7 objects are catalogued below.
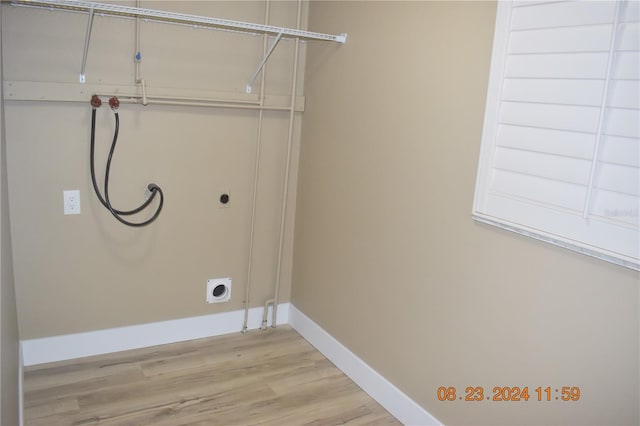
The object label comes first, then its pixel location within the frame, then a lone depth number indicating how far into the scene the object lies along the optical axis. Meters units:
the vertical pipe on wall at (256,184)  2.94
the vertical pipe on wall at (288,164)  3.07
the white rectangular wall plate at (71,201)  2.63
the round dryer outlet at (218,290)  3.14
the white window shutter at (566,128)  1.53
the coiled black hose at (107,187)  2.55
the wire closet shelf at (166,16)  2.09
